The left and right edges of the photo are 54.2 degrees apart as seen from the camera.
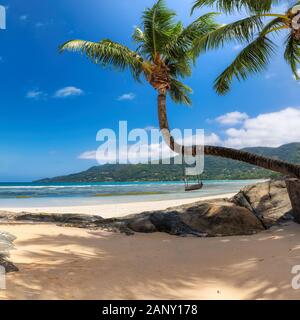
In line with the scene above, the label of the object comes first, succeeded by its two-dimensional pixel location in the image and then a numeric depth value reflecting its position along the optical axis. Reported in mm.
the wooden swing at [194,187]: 12383
